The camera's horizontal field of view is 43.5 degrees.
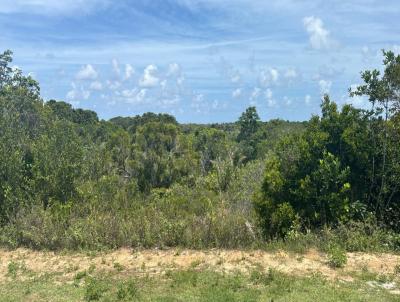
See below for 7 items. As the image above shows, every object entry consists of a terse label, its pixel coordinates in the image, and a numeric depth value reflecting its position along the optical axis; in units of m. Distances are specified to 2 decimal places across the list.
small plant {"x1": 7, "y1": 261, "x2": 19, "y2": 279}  9.70
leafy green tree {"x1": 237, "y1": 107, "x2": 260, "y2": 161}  46.06
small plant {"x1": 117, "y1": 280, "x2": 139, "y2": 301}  7.93
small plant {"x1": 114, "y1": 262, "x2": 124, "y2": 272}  9.44
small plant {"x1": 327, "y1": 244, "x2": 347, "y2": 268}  9.08
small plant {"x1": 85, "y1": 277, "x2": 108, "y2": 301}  7.98
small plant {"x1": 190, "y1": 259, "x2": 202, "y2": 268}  9.38
